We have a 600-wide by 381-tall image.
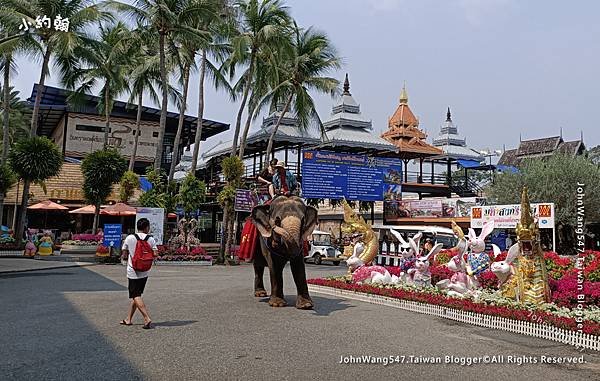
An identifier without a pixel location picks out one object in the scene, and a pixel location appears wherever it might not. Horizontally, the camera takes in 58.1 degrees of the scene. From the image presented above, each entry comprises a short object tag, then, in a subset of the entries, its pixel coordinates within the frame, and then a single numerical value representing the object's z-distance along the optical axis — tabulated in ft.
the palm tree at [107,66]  80.38
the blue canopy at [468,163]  144.66
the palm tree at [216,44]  84.70
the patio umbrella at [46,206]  100.32
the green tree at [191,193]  79.51
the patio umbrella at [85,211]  100.01
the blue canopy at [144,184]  119.11
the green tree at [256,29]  82.53
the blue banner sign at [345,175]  99.19
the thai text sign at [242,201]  79.05
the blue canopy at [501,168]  122.87
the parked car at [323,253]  92.89
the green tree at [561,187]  107.14
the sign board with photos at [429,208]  111.24
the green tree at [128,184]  83.41
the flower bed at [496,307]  24.52
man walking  24.66
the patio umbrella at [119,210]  90.63
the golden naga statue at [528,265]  28.86
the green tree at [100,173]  83.10
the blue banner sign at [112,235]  72.38
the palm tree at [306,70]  91.76
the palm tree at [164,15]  76.59
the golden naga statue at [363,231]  43.57
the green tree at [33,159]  72.79
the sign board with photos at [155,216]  71.87
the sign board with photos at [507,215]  70.28
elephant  28.58
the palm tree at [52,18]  69.42
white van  92.22
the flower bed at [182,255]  74.33
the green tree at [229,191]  79.46
